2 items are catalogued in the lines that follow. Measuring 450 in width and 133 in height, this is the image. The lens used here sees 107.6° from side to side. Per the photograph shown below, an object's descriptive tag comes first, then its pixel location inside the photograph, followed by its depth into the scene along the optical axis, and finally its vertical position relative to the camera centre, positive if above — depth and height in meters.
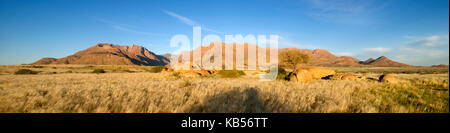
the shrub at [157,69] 32.29 -0.62
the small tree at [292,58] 30.31 +1.39
